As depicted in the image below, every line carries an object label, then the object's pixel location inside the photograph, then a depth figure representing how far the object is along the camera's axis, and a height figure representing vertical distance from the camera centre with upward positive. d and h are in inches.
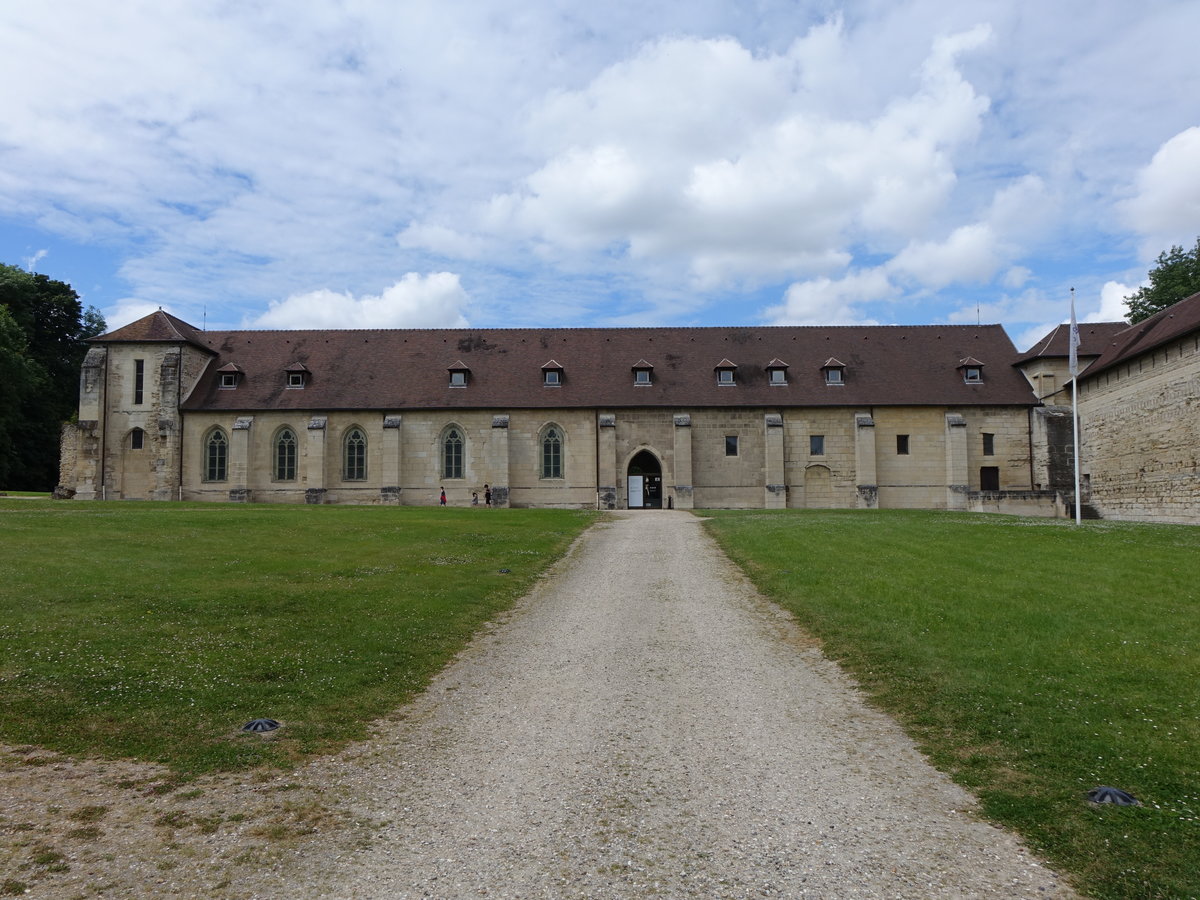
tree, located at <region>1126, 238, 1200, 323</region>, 2083.4 +503.3
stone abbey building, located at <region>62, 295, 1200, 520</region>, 1804.9 +114.5
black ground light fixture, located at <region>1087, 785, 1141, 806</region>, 238.5 -96.2
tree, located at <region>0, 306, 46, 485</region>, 1893.5 +270.0
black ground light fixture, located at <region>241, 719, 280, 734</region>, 308.0 -91.6
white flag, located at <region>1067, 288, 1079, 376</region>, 1115.3 +180.7
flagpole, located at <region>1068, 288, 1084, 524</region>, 1114.1 +159.6
